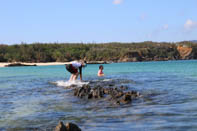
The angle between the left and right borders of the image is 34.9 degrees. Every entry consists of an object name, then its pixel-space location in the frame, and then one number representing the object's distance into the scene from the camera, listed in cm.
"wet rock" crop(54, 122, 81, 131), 703
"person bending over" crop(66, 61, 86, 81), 2063
